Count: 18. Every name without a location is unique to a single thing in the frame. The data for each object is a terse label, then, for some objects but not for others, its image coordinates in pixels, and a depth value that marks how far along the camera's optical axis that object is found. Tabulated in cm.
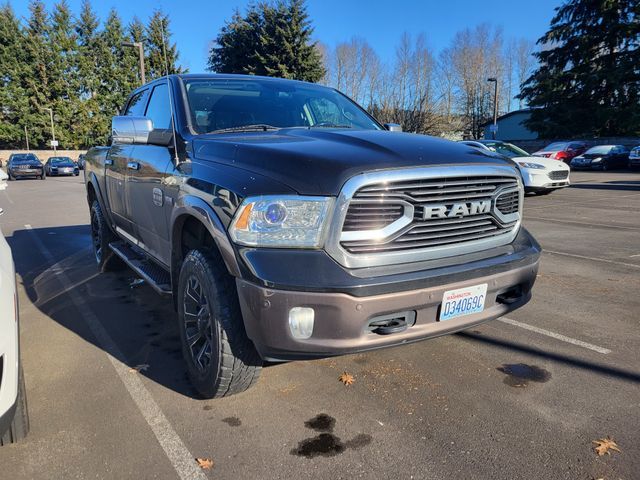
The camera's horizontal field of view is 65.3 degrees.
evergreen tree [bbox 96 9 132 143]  5603
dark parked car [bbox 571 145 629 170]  2578
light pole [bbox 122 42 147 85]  2072
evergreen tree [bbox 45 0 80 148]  5316
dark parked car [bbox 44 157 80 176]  3269
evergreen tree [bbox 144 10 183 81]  5388
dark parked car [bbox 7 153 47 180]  2823
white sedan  1411
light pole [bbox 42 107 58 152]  5144
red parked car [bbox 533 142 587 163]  2772
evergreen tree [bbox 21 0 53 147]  5188
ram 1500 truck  239
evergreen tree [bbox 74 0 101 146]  5475
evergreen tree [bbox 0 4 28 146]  5112
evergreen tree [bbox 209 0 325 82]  3953
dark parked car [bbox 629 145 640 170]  2325
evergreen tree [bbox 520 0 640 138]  3259
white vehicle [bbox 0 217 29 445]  212
